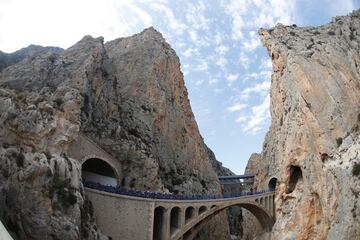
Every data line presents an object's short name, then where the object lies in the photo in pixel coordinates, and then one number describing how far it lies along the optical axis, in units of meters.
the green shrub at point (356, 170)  46.41
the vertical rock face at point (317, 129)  49.00
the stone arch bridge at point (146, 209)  43.94
